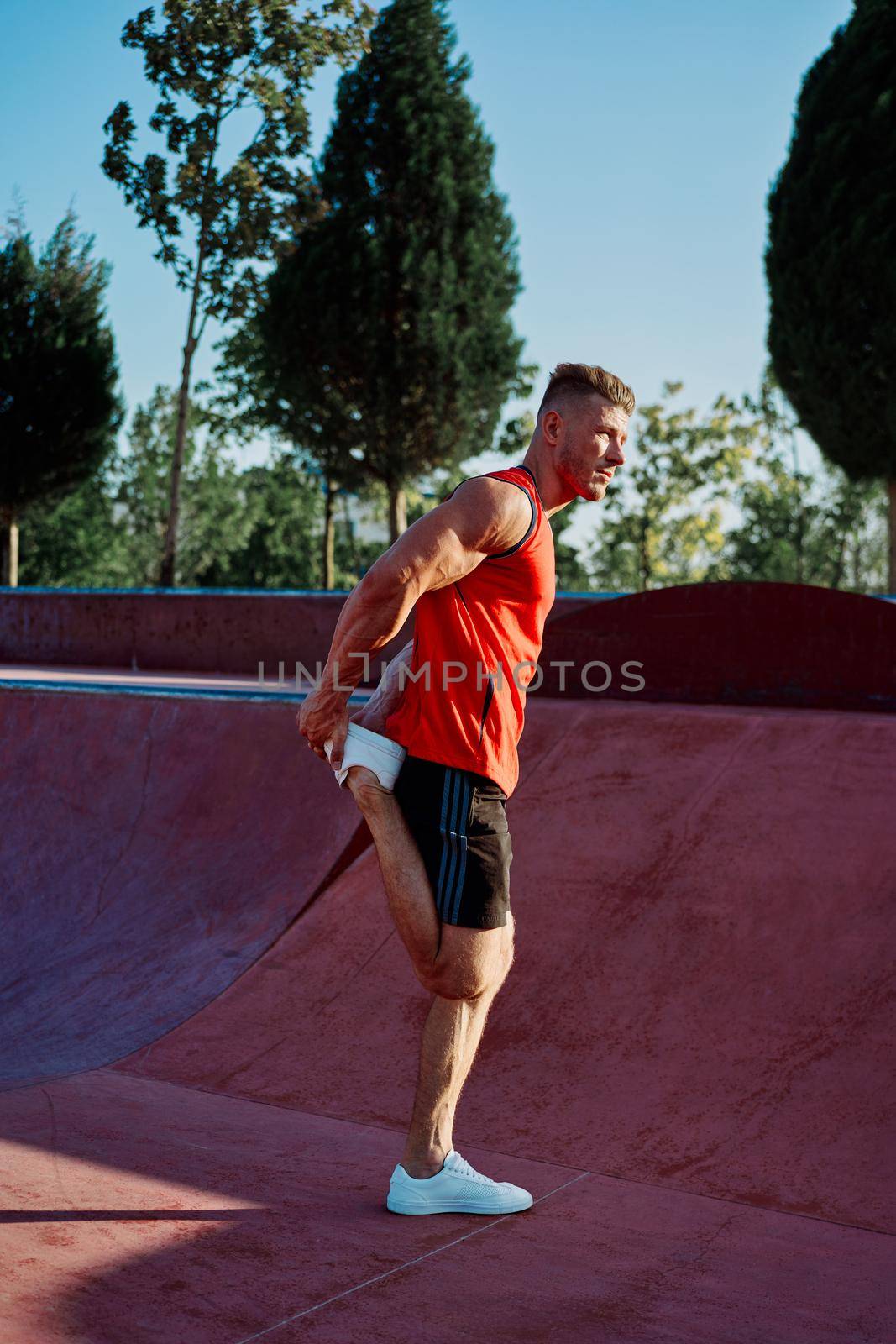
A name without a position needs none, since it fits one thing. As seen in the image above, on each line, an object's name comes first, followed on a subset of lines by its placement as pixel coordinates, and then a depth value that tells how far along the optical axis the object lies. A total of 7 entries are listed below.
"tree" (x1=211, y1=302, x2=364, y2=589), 24.81
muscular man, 2.62
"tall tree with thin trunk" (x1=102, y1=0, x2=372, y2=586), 19.05
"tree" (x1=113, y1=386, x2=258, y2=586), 43.69
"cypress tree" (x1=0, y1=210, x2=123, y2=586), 25.36
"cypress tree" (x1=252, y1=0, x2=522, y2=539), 24.16
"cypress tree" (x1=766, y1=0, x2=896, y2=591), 20.00
